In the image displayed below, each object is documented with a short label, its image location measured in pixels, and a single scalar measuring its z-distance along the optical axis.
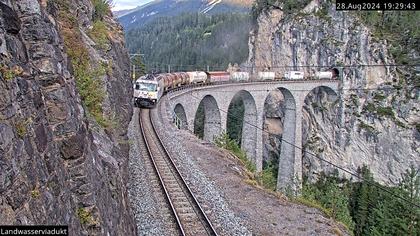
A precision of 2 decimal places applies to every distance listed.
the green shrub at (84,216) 7.05
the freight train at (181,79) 33.50
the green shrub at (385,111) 61.69
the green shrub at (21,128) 5.01
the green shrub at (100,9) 22.88
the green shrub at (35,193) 5.05
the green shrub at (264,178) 21.61
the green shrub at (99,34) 18.69
